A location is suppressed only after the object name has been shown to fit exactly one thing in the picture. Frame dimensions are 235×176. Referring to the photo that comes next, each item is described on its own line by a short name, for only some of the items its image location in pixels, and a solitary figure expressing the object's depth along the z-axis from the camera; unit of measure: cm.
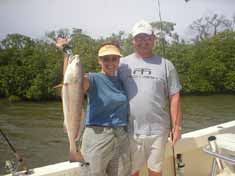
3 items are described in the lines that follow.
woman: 168
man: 180
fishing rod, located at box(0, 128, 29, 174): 195
